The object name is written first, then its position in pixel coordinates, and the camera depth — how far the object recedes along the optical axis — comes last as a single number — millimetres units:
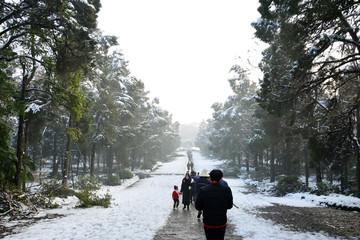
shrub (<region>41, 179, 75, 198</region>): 13023
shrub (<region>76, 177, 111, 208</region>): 12196
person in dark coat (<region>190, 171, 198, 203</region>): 11765
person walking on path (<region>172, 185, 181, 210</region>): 11730
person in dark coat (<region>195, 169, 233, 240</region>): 4059
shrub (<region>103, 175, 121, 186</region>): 23734
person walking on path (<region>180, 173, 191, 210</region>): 11414
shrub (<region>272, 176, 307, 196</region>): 18630
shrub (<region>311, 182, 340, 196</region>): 15848
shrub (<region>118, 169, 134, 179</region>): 28234
